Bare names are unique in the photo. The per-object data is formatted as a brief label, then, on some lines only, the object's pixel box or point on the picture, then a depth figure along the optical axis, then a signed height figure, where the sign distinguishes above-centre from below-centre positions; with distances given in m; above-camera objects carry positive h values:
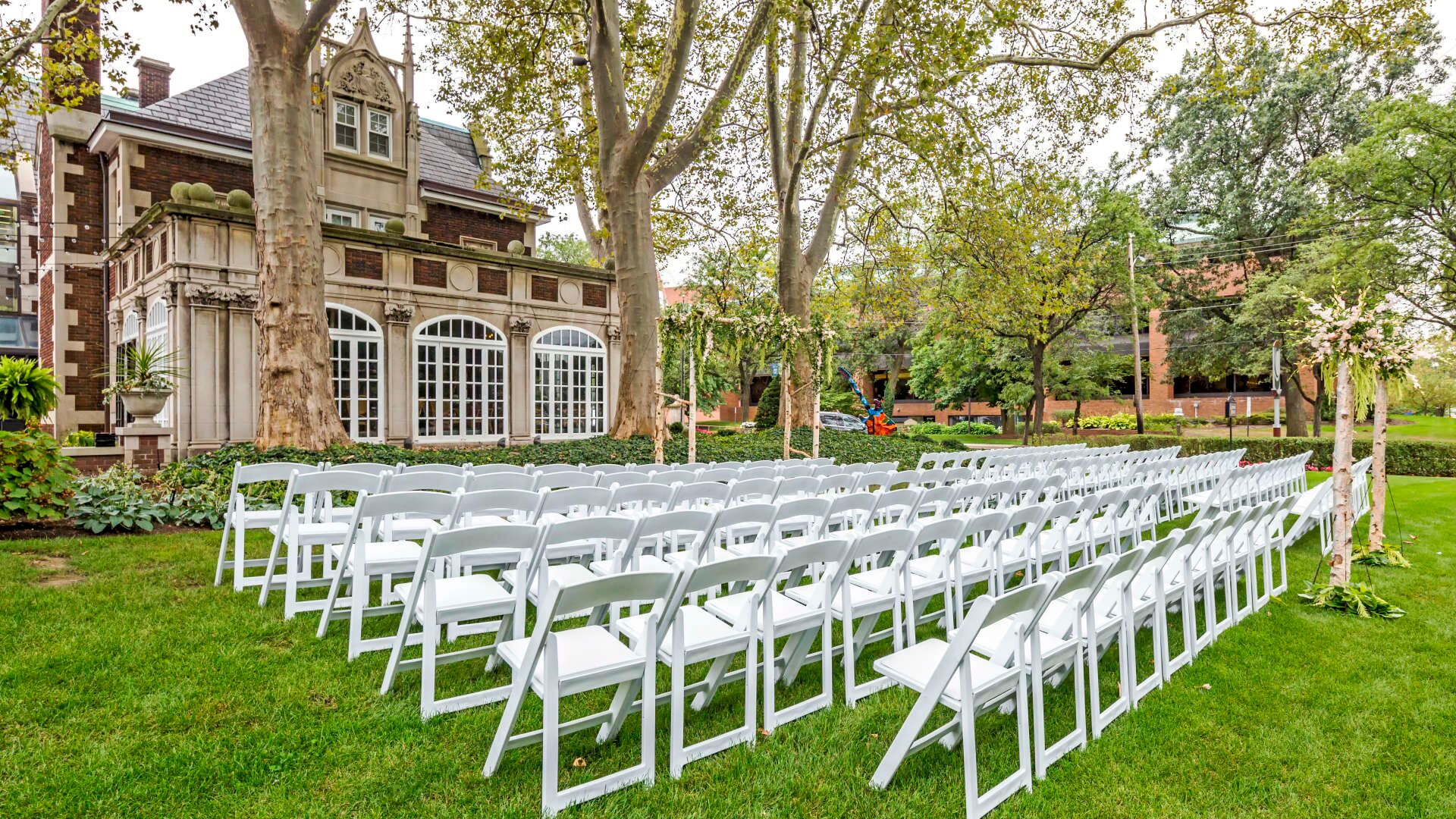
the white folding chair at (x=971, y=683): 2.29 -1.08
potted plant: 9.52 +0.39
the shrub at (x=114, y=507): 6.52 -0.92
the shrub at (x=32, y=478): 6.29 -0.58
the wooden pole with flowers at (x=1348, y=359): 5.31 +0.35
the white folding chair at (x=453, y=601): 2.86 -0.88
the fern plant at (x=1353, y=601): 5.00 -1.54
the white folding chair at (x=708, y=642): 2.54 -0.98
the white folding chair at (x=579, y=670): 2.25 -0.96
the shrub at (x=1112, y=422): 33.62 -0.94
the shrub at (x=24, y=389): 7.28 +0.31
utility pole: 24.44 +1.17
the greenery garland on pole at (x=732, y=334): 10.25 +1.22
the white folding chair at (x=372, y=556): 3.51 -0.81
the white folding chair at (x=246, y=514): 4.57 -0.75
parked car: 30.17 -0.71
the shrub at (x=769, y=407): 24.58 +0.02
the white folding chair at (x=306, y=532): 4.14 -0.78
